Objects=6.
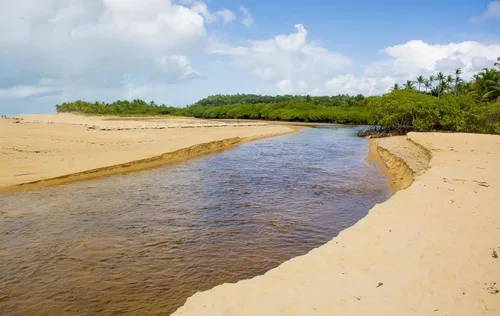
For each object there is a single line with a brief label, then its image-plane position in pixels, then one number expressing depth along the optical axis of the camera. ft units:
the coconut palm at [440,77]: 260.42
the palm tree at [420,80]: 279.90
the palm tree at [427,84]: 276.62
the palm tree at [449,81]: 254.45
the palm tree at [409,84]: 277.56
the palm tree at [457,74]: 249.82
